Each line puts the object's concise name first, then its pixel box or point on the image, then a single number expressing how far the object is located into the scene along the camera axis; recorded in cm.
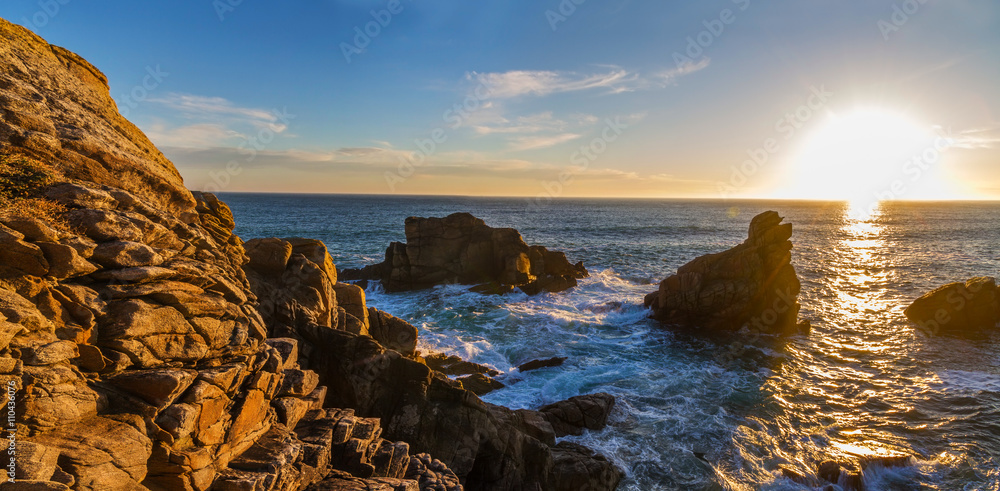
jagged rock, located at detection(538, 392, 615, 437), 2083
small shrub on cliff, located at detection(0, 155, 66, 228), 919
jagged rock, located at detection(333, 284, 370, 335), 2241
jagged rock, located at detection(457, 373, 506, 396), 2438
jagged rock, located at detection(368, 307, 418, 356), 2345
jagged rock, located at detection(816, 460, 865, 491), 1800
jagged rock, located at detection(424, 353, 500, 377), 2665
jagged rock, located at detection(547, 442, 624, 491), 1662
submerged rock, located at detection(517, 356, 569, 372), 2819
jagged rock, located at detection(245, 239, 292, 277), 1850
